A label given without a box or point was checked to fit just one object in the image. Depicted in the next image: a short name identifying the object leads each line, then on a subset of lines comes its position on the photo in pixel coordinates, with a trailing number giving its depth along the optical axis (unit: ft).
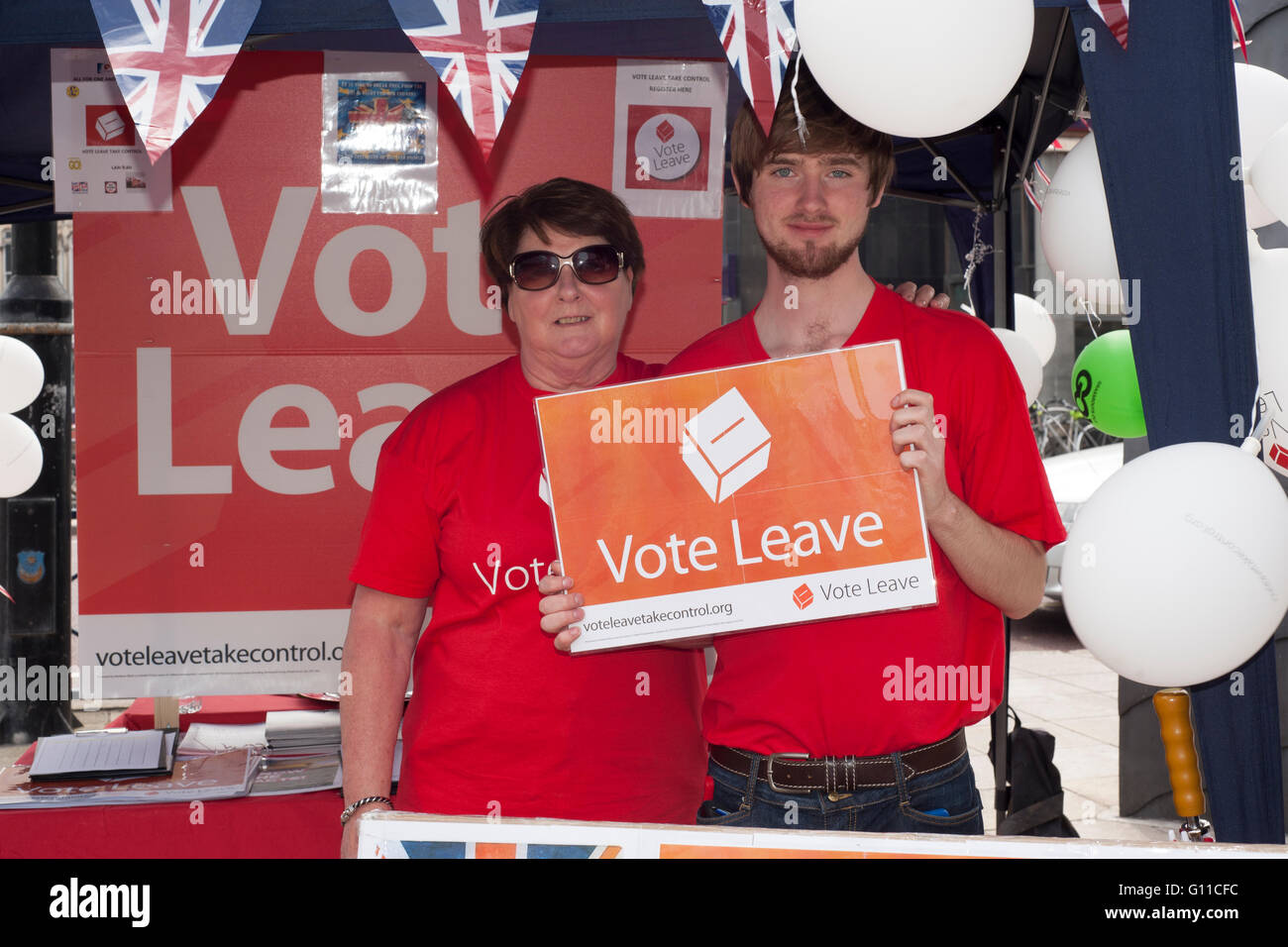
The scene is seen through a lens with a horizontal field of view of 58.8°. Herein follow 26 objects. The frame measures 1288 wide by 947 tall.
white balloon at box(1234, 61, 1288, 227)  8.32
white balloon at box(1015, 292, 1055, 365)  17.89
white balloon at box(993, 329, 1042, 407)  15.92
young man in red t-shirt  6.34
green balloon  14.14
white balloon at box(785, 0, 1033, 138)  5.63
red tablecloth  9.29
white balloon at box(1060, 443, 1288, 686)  5.91
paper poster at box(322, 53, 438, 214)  11.16
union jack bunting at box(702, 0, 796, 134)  6.48
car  28.30
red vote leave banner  11.07
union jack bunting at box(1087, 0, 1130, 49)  6.72
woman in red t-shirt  7.05
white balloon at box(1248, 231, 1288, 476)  7.26
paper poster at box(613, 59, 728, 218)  11.23
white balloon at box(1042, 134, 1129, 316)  8.68
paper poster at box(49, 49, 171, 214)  10.67
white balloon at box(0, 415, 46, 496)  14.14
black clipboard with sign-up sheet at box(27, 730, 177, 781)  9.84
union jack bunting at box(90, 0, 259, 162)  6.27
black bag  14.55
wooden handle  7.11
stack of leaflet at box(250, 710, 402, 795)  9.97
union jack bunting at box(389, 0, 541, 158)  6.62
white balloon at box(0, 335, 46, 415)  13.93
